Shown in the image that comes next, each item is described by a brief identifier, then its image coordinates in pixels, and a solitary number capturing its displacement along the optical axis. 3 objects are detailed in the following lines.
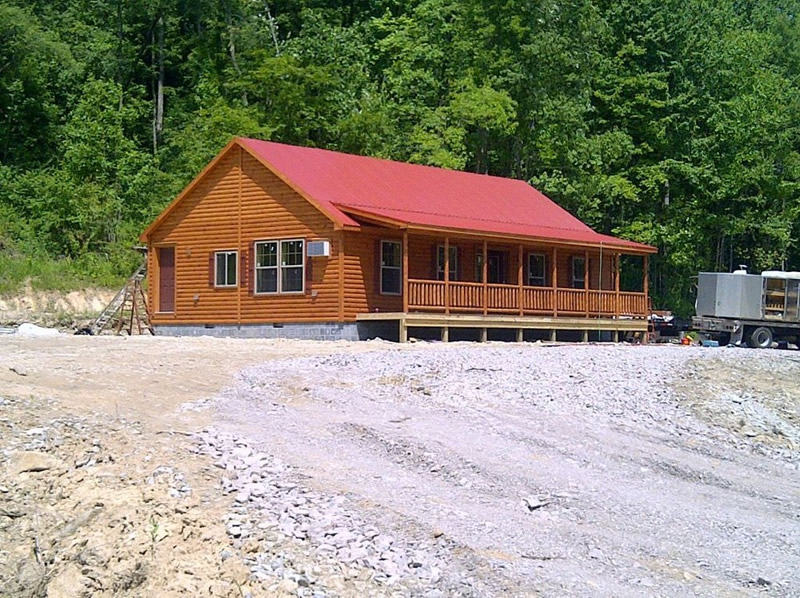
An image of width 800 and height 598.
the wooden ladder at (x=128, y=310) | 32.59
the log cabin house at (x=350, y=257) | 27.94
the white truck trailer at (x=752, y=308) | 34.31
